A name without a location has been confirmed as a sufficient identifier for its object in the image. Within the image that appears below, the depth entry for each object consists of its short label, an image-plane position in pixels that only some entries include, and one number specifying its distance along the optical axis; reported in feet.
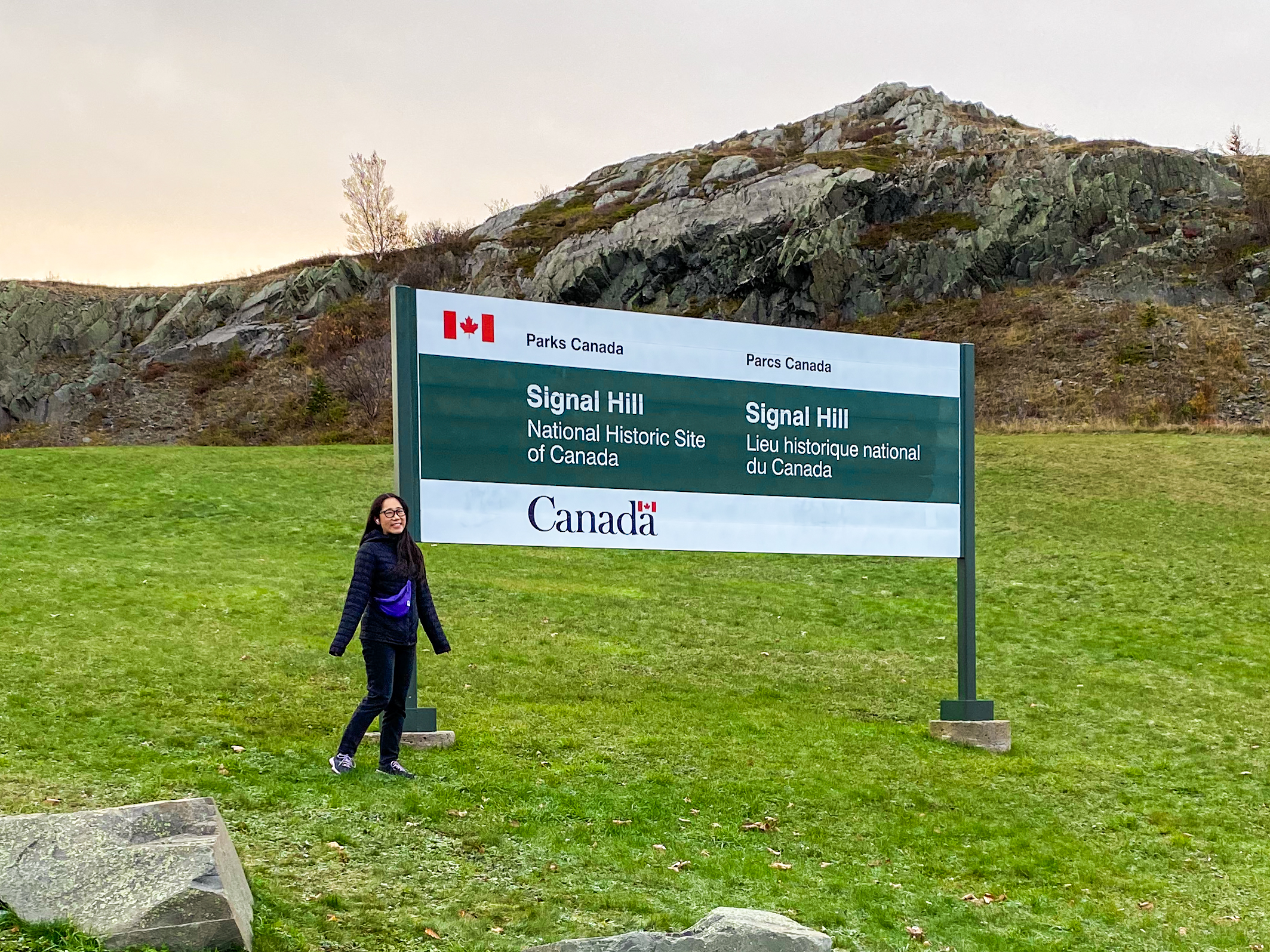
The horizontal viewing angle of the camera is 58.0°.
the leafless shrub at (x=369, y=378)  175.73
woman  26.35
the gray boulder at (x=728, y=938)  16.47
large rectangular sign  33.45
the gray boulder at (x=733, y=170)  270.46
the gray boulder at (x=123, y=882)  15.71
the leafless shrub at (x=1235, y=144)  253.03
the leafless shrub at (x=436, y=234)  282.97
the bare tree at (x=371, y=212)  276.82
